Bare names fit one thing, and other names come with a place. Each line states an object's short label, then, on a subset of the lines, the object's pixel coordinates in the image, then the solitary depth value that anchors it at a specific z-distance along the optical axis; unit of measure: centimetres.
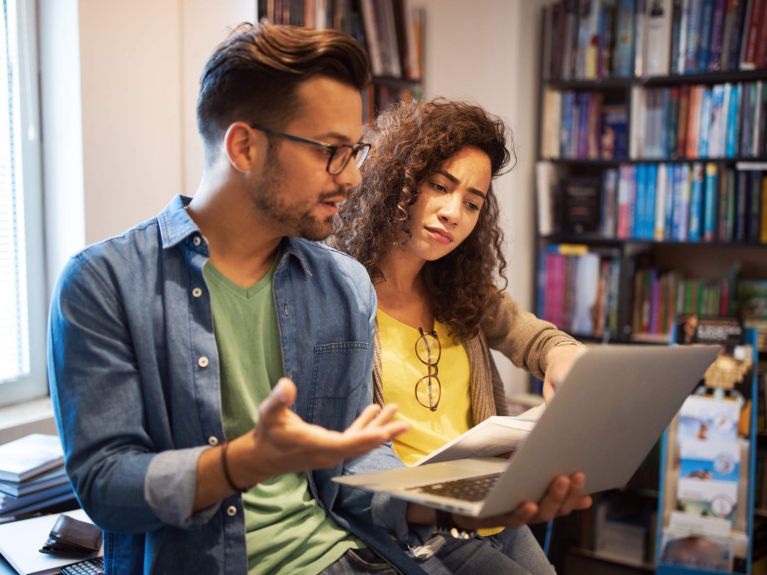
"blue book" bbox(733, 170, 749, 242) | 300
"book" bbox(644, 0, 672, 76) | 309
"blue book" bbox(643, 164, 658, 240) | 316
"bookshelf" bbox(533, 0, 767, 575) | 300
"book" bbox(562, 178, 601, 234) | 328
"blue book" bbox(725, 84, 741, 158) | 298
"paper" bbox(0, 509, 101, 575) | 136
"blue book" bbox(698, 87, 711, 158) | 304
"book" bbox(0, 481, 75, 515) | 156
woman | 162
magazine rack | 256
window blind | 196
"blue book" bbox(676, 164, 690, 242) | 310
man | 104
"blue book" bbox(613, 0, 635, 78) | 316
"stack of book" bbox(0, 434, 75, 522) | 156
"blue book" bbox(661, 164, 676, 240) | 313
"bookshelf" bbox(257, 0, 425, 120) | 269
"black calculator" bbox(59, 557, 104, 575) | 136
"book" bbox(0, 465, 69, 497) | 156
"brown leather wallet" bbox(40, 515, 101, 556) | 139
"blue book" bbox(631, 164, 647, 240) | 319
